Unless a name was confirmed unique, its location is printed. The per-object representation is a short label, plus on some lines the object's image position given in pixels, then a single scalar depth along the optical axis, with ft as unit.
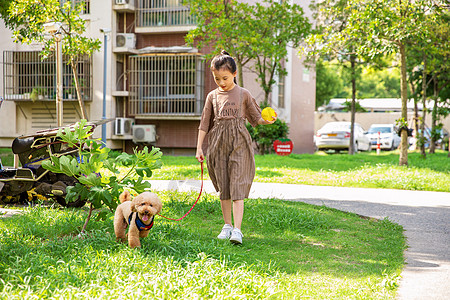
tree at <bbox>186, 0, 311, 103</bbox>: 57.57
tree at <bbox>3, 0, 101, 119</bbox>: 44.96
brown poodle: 14.16
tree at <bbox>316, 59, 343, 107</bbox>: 136.67
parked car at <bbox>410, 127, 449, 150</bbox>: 87.02
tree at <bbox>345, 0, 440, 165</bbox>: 37.91
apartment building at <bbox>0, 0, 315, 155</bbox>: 70.28
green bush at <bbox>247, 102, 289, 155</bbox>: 66.49
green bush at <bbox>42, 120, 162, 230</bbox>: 16.01
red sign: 63.31
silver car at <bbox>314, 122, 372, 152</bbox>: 84.38
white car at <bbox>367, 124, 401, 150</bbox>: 102.47
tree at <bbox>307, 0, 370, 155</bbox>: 41.24
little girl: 16.92
